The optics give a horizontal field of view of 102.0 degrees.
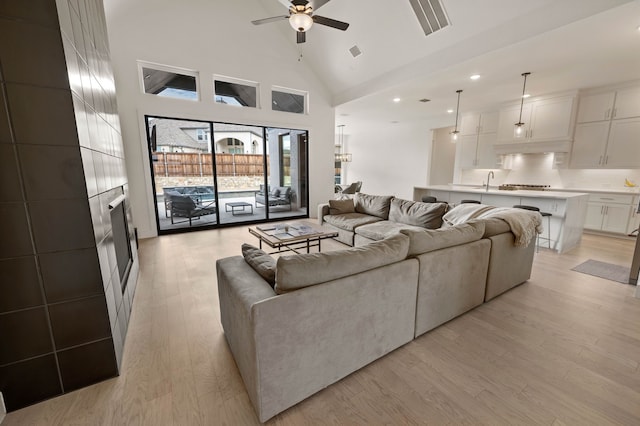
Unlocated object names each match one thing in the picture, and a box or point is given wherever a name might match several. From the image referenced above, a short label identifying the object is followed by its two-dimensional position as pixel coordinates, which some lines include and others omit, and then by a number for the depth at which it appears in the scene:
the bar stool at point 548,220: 4.08
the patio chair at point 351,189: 9.43
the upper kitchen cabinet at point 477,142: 6.61
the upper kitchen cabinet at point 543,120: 5.27
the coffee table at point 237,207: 6.16
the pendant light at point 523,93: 4.33
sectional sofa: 1.30
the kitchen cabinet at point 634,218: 4.73
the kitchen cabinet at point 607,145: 4.75
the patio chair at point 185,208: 5.20
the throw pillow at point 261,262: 1.58
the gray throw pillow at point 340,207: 4.64
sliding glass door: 5.16
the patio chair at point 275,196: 6.38
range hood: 5.36
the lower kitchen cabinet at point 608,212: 4.84
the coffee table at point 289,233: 3.02
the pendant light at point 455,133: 5.89
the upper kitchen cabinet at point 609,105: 4.70
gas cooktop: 5.90
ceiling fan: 2.78
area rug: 3.14
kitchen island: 4.01
